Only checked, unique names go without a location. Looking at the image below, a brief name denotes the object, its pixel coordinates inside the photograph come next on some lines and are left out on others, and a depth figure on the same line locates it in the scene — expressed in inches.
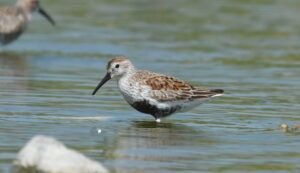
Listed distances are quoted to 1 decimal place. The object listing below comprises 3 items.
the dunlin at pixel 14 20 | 831.1
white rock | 358.0
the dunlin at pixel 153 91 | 517.7
